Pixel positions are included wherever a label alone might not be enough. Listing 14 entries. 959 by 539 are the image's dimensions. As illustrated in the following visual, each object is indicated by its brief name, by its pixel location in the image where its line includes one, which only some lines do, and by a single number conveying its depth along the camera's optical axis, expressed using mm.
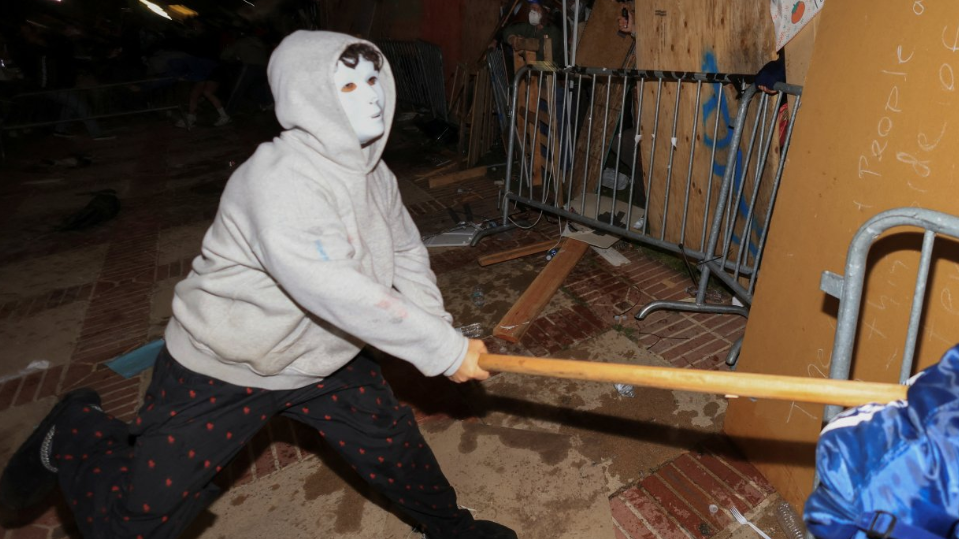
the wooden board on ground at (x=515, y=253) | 5262
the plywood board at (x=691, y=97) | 4258
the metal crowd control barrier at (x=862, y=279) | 1495
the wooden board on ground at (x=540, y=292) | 4191
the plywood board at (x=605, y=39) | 6371
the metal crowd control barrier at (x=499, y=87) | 7508
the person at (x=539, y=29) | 7398
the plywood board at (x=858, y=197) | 1835
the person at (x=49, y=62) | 11609
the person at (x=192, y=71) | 11859
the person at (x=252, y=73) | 12094
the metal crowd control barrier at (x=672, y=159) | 3947
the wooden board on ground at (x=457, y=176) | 7531
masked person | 1731
